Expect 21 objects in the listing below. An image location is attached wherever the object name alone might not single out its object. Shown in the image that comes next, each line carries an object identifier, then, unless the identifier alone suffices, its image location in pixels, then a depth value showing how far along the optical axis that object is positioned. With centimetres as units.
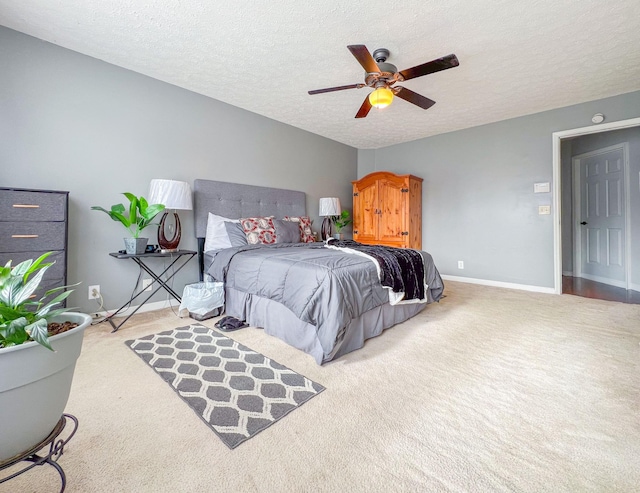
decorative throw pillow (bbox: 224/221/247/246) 315
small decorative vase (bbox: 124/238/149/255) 255
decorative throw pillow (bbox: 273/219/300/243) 345
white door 410
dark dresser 202
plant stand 75
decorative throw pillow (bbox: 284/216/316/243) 387
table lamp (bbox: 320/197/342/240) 453
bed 186
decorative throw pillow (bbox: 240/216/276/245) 322
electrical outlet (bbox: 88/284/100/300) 265
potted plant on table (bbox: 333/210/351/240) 482
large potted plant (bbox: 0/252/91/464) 72
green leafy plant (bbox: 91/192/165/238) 249
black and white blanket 233
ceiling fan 200
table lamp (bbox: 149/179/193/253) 269
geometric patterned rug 133
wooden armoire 454
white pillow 317
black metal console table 252
